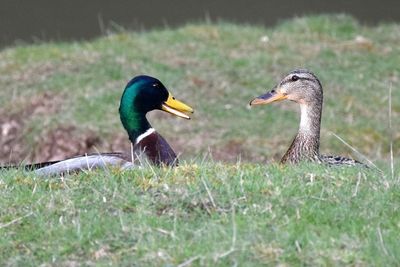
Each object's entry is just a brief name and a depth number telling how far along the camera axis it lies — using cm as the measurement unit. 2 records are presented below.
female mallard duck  1639
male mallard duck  1468
